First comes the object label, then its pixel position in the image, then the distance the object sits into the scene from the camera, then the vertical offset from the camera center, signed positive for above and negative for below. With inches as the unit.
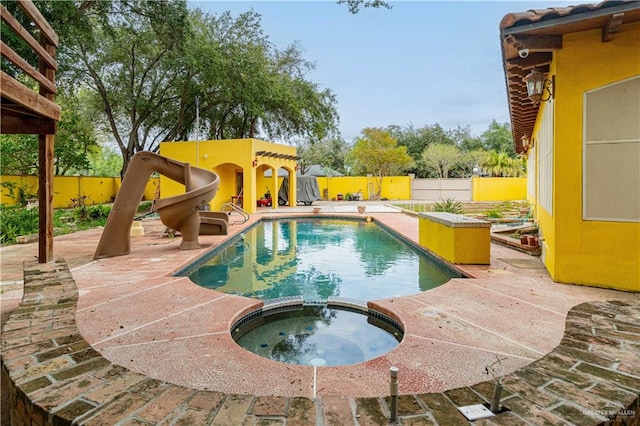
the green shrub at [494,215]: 526.7 -19.4
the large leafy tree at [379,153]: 1136.2 +155.2
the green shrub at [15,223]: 370.6 -20.4
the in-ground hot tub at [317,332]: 140.9 -57.4
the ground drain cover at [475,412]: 75.6 -44.5
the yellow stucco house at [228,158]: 698.2 +89.8
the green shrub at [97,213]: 569.8 -13.7
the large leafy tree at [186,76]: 528.7 +231.6
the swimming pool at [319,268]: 235.8 -52.6
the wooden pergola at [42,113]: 160.3 +46.3
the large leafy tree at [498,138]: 1555.1 +279.8
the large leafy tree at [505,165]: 1189.1 +119.9
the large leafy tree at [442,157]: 1430.9 +177.3
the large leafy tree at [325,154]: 1571.1 +223.7
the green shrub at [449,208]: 485.4 -7.9
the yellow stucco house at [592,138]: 175.6 +32.1
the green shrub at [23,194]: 534.5 +18.7
